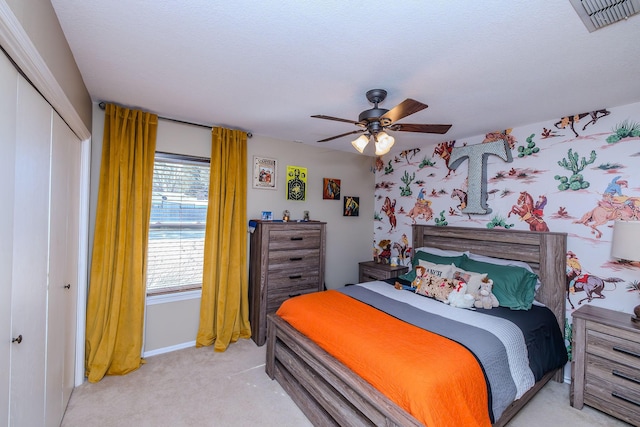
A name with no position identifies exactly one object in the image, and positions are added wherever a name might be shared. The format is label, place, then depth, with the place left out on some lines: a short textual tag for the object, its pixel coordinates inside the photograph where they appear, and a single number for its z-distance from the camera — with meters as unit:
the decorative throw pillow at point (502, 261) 2.68
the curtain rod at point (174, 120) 2.49
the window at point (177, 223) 2.88
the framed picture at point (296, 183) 3.64
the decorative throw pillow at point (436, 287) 2.51
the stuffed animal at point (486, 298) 2.39
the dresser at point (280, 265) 3.08
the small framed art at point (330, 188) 3.97
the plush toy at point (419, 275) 2.80
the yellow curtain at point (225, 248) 2.99
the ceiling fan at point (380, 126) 1.92
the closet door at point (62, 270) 1.64
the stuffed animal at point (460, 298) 2.38
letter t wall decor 3.11
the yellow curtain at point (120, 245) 2.44
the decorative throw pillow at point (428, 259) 2.98
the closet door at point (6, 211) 1.04
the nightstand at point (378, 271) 3.60
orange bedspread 1.36
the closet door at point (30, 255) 1.18
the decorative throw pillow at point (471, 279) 2.51
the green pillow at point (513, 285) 2.45
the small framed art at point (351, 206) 4.19
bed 1.56
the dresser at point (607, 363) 1.96
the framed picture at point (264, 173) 3.38
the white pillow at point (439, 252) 3.14
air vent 1.21
